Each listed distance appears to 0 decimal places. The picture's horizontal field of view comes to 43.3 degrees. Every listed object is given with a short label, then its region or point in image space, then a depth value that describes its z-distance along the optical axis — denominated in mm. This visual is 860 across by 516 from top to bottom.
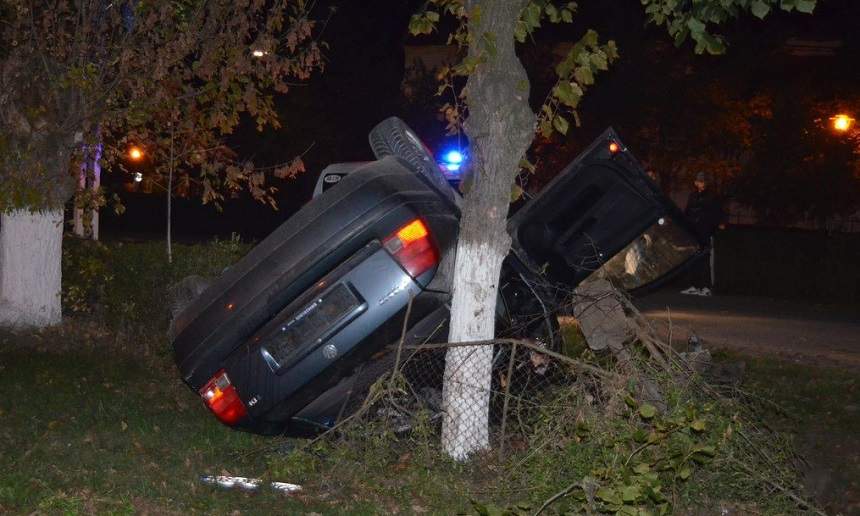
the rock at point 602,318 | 6910
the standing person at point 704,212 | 16578
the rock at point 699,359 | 6941
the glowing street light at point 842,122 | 23531
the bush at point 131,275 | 10711
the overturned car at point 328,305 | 6234
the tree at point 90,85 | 10516
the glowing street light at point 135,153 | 11948
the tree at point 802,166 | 24594
